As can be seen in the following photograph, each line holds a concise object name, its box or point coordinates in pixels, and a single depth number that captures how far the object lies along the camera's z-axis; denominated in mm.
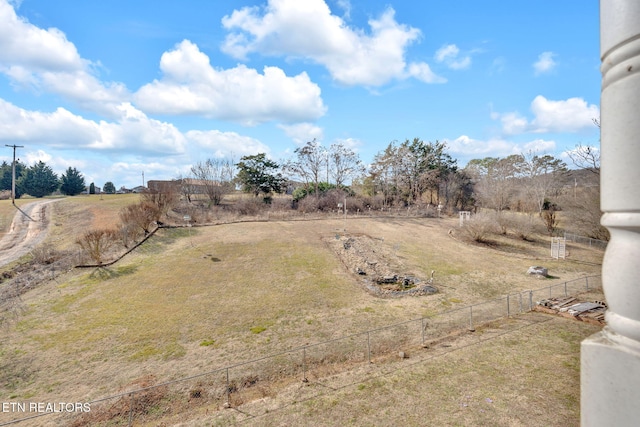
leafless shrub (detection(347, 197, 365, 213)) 47344
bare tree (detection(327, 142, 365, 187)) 53531
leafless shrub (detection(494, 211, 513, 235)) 33906
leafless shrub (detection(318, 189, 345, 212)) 46781
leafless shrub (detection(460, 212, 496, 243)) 31703
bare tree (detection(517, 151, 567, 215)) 44916
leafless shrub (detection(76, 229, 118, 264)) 23531
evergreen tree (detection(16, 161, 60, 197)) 65688
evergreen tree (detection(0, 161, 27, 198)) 74188
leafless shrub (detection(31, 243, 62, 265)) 25572
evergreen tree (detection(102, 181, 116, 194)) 85938
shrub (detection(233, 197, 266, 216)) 42531
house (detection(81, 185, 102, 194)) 81562
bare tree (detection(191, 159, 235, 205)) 46781
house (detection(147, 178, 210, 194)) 36500
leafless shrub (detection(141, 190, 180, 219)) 34125
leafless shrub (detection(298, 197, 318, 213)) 45241
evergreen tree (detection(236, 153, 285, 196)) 48844
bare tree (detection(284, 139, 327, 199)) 51844
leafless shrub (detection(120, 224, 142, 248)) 27859
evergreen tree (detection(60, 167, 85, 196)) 68312
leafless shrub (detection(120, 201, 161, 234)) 29625
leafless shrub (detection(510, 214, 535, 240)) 33156
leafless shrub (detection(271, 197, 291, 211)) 45078
